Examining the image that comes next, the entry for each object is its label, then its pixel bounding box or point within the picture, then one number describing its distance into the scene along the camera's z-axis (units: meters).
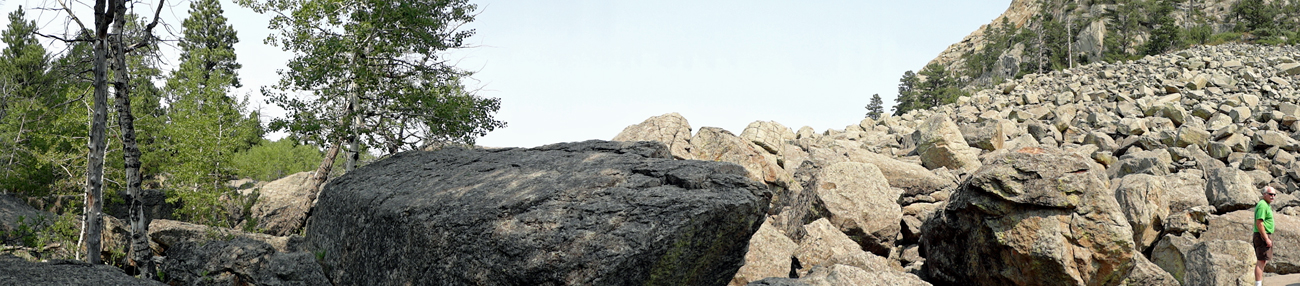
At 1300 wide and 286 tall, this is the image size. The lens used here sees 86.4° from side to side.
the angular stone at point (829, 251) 11.76
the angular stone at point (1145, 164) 20.30
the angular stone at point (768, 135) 21.80
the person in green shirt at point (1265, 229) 12.62
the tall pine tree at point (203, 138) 18.34
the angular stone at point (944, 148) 23.05
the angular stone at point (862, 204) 13.95
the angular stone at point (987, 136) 27.02
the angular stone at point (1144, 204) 14.20
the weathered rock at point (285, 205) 18.25
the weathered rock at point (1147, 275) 11.64
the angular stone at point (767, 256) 11.03
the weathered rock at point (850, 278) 9.30
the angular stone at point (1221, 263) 12.56
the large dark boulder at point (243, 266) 11.33
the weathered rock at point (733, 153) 17.38
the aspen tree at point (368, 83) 16.66
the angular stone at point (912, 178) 18.08
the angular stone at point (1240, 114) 28.06
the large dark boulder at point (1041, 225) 10.95
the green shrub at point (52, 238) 16.28
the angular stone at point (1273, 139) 23.58
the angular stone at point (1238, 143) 24.11
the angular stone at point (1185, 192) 15.72
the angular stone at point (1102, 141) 25.91
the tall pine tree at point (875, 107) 82.00
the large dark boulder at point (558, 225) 8.02
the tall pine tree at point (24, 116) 25.28
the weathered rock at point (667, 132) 19.55
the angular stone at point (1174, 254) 13.32
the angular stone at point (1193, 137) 24.72
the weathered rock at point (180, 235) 14.32
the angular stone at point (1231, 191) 16.23
